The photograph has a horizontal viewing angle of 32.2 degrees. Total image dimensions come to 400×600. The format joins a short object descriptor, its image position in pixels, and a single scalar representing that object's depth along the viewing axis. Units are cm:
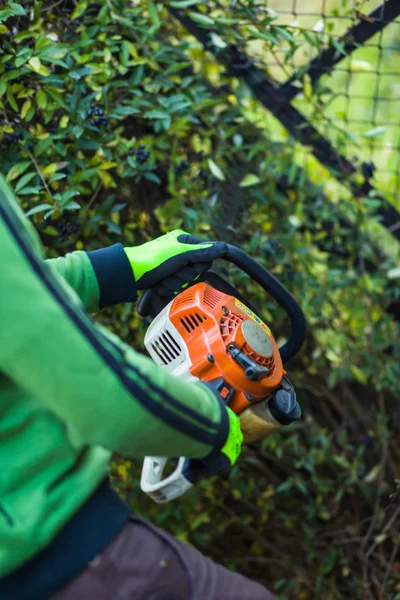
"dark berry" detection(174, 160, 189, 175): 224
